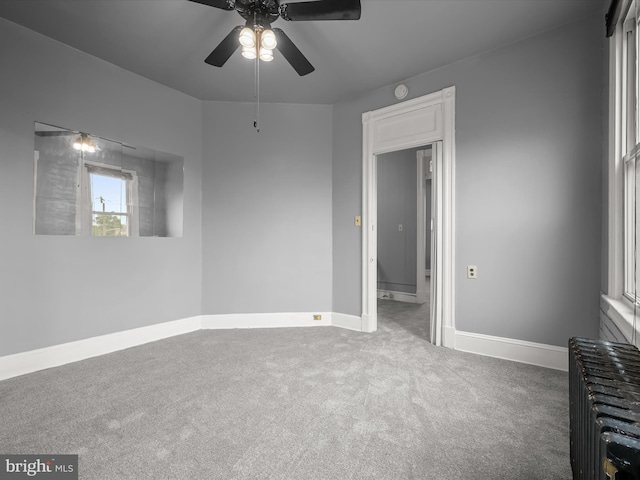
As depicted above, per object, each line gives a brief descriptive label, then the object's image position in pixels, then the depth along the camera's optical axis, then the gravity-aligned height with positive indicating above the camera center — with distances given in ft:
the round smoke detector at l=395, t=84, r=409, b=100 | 11.05 +5.35
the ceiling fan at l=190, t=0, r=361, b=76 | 6.36 +4.77
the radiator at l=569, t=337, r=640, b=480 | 2.22 -1.43
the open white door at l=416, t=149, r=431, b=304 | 17.25 +0.88
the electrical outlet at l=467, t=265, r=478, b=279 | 9.70 -0.99
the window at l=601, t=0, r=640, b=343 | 5.91 +1.52
